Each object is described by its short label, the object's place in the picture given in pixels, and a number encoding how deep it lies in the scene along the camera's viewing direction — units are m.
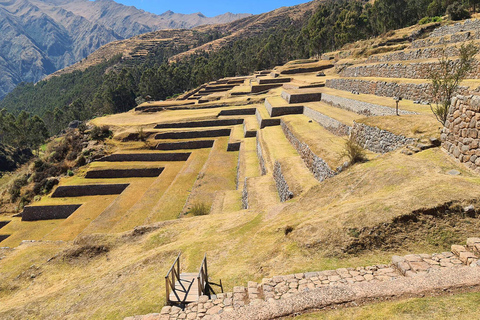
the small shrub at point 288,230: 8.77
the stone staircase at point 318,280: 5.79
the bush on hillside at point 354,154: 12.41
